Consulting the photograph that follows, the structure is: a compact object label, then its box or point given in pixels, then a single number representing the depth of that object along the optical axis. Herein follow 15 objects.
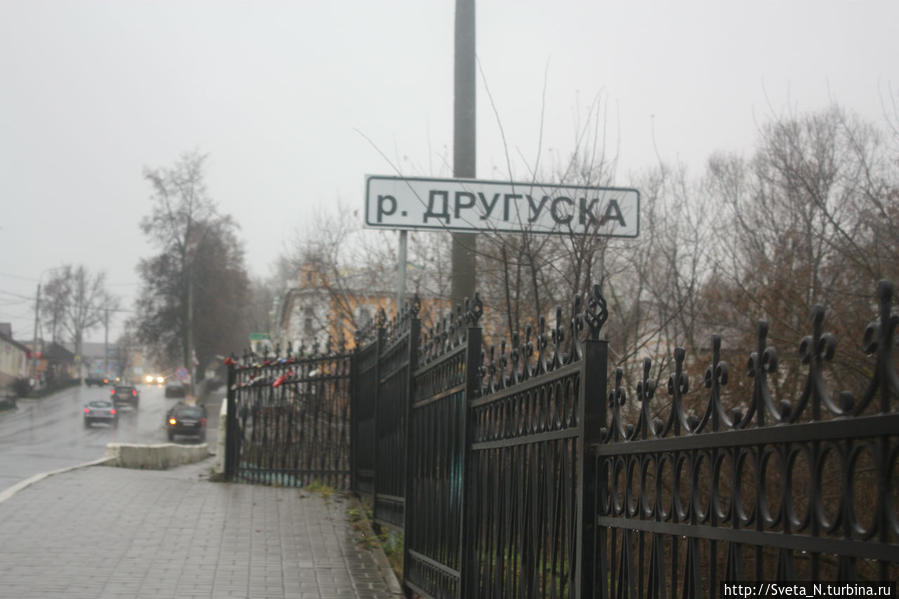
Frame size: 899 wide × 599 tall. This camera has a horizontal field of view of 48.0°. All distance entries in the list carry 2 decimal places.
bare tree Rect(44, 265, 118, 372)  95.12
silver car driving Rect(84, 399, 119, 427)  48.72
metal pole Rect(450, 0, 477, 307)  8.80
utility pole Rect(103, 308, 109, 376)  100.06
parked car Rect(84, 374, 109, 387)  89.06
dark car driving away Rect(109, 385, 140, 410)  62.24
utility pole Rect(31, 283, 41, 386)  74.19
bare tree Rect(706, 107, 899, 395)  10.54
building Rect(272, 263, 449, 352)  22.02
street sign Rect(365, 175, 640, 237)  7.62
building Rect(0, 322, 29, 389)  81.22
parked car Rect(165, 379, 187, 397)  71.50
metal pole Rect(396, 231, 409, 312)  8.50
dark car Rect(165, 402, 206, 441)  42.41
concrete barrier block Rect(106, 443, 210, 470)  15.80
